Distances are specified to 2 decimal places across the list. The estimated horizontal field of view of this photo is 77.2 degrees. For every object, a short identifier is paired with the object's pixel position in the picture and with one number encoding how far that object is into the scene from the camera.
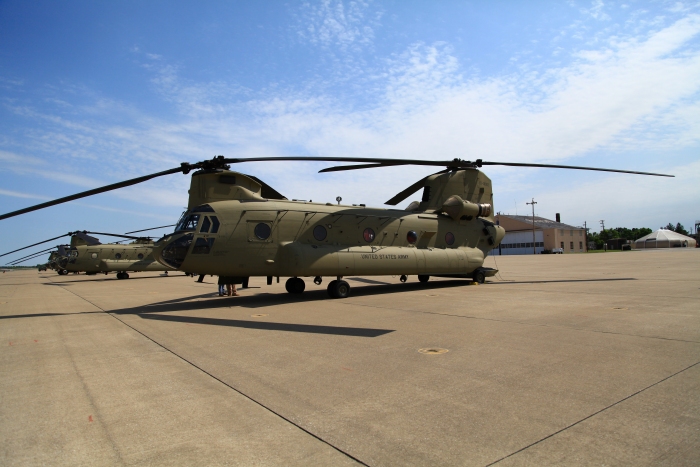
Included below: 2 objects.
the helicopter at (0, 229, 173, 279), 31.31
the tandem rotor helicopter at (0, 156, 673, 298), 12.41
